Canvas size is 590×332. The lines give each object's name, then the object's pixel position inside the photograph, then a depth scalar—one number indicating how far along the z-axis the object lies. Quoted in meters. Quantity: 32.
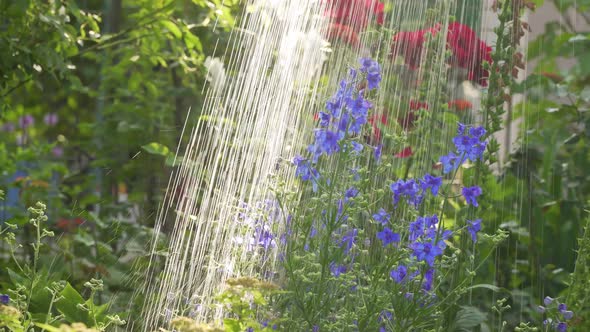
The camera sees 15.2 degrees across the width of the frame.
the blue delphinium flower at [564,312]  3.04
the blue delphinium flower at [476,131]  3.01
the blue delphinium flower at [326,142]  2.97
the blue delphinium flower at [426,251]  2.95
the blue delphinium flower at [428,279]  3.02
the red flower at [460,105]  3.55
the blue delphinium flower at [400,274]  2.98
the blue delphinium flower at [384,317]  3.00
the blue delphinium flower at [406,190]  2.97
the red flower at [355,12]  3.26
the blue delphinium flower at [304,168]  2.97
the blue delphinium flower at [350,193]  2.97
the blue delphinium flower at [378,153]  3.06
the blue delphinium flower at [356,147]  2.96
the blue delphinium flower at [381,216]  2.99
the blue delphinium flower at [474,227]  3.03
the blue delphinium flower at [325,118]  2.97
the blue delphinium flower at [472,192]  3.07
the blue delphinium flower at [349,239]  2.98
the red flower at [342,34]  3.23
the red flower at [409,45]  3.30
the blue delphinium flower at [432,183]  3.01
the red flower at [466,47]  3.35
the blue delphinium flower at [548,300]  3.06
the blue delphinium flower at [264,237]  3.02
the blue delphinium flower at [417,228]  2.98
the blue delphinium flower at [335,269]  2.98
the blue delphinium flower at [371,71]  3.00
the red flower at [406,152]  3.33
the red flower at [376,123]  3.19
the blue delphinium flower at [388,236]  2.98
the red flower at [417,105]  3.28
